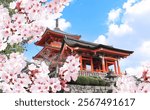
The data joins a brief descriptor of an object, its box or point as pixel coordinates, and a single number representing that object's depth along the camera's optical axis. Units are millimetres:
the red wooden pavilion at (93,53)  25453
